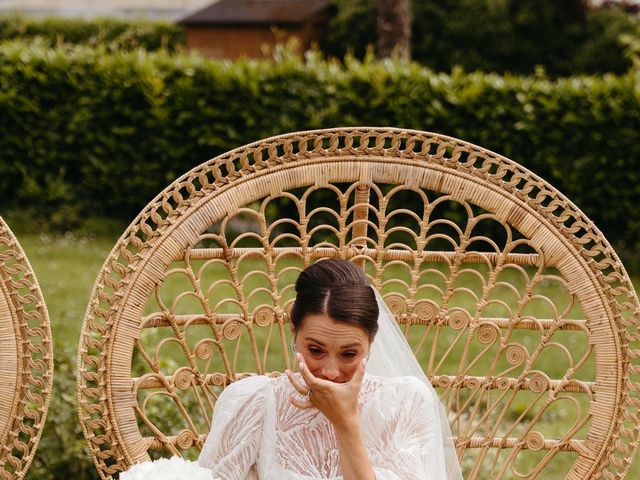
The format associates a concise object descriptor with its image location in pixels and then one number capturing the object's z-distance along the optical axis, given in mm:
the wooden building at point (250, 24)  14562
